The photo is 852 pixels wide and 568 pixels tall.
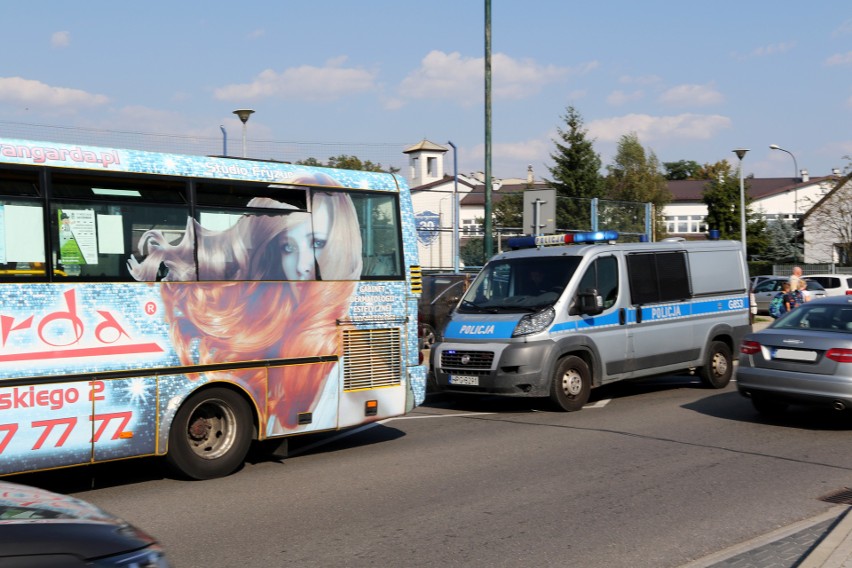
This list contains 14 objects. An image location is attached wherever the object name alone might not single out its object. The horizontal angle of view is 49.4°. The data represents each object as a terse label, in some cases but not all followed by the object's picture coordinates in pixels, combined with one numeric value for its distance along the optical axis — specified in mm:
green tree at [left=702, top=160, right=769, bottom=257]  62191
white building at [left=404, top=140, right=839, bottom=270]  21484
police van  12172
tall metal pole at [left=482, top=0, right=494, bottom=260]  17984
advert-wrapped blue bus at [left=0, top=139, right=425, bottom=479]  7375
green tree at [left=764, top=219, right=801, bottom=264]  60656
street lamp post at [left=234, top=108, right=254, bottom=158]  19766
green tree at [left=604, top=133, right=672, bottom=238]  59094
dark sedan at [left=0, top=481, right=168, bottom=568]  3396
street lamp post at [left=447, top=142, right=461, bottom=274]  21047
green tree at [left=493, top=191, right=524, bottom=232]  29734
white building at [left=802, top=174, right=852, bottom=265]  45406
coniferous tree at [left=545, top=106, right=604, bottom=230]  56844
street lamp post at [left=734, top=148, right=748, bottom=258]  32344
